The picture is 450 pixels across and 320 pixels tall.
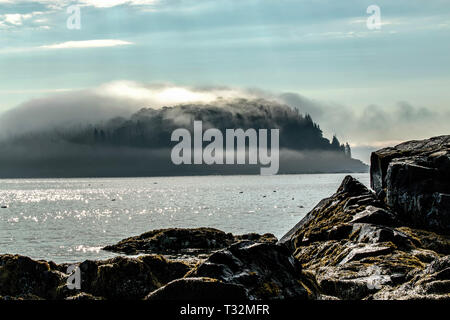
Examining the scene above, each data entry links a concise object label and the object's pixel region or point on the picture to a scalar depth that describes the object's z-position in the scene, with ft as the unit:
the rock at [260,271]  59.11
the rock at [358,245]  76.69
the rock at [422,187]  112.98
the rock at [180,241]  251.80
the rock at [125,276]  75.15
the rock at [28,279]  80.64
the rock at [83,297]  70.28
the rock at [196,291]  53.21
